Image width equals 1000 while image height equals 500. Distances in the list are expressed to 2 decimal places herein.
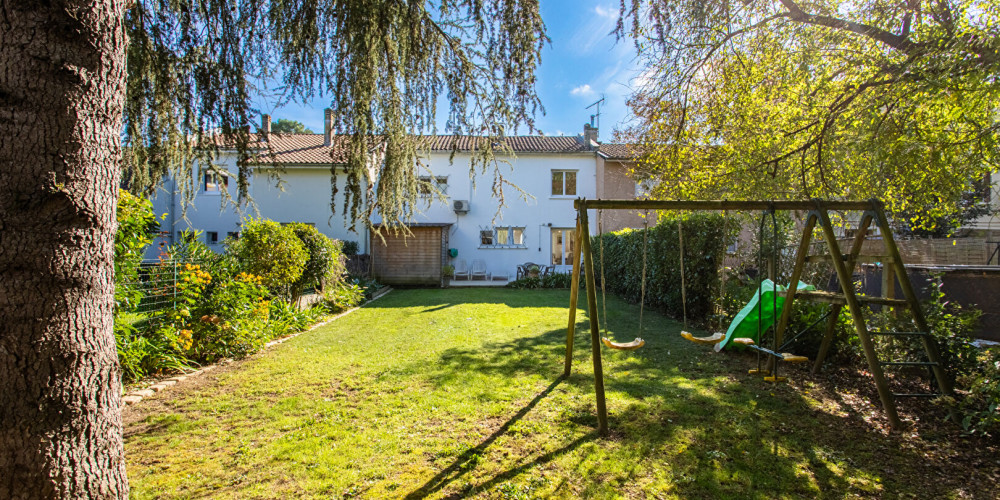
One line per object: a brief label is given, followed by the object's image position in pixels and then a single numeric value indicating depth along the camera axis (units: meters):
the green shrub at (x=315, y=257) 10.02
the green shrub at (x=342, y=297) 10.94
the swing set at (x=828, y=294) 3.78
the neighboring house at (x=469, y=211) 19.31
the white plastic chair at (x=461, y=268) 20.45
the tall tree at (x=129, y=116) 1.73
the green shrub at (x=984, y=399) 3.35
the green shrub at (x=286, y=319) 7.87
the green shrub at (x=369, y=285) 14.15
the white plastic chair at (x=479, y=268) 20.33
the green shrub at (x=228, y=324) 6.03
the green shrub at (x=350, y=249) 18.48
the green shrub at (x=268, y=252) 8.21
